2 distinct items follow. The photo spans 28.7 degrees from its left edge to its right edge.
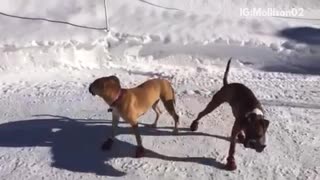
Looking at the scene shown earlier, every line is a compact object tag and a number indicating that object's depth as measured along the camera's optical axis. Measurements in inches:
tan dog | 170.4
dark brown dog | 165.3
